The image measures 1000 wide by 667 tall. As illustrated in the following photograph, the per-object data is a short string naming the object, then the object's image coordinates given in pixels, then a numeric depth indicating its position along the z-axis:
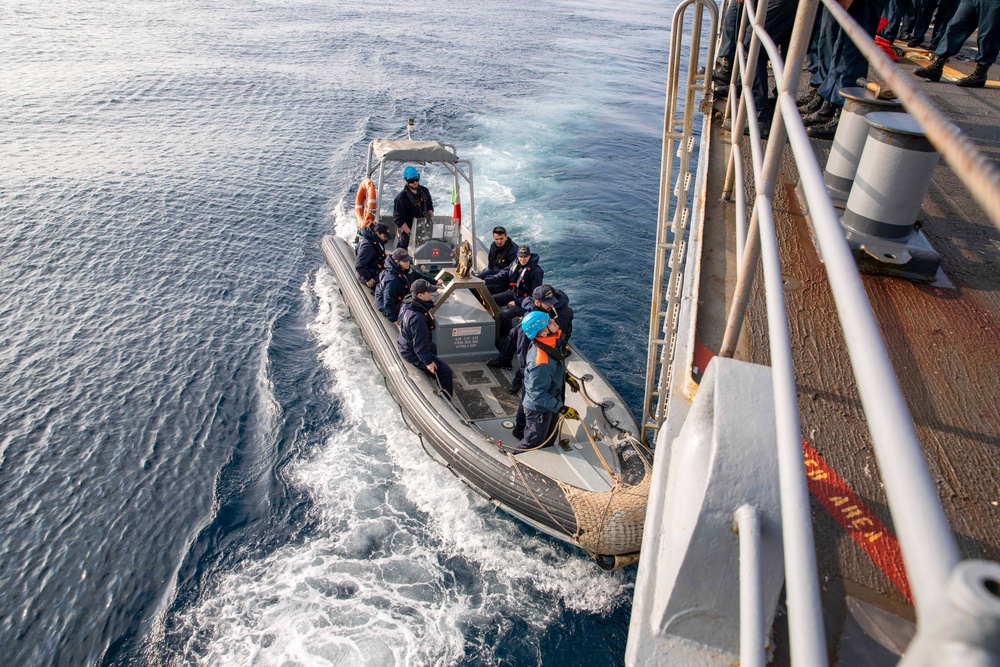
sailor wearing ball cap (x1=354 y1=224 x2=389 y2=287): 9.98
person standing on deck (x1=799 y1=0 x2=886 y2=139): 5.20
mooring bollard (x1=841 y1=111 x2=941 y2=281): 3.21
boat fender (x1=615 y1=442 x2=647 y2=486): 6.82
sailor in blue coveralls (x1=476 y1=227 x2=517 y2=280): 9.91
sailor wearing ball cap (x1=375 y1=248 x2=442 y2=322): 8.87
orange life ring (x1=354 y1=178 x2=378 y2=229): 10.98
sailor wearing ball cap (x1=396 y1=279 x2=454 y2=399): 7.86
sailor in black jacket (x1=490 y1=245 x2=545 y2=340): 9.13
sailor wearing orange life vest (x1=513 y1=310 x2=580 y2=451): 6.34
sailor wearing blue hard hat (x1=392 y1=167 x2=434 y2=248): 10.93
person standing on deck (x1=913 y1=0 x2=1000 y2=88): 7.09
